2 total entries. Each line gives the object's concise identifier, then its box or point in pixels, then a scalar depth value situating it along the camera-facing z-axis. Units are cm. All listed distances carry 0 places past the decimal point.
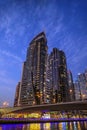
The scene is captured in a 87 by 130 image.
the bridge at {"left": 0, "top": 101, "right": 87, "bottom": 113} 3935
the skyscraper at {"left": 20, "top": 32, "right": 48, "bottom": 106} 9980
